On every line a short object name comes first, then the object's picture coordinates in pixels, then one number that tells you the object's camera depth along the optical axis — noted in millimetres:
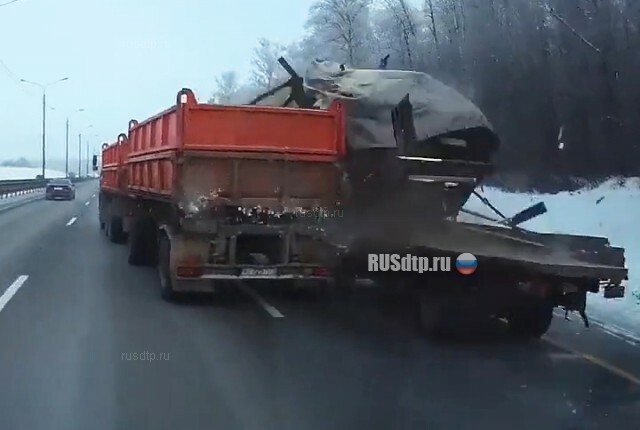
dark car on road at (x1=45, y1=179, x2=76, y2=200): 59469
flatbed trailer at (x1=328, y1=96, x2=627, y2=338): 9570
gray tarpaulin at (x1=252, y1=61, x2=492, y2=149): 13367
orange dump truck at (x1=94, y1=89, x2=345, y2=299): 12570
